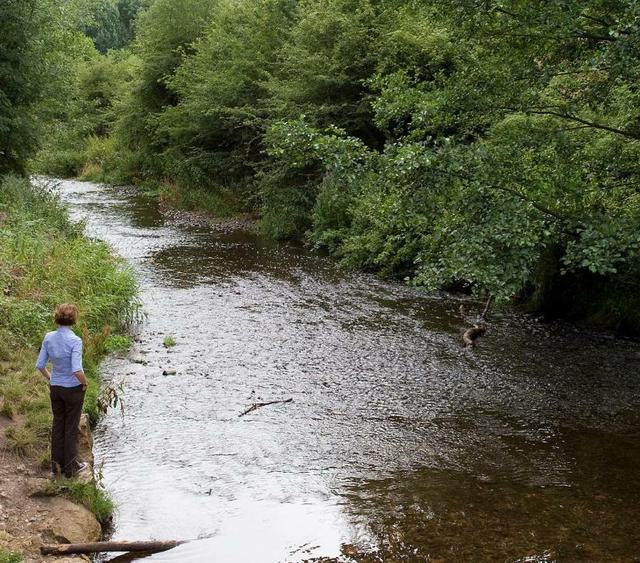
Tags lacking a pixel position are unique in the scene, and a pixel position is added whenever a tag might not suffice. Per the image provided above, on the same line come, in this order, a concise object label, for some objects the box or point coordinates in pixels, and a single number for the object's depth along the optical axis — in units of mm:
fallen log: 6074
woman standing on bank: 7094
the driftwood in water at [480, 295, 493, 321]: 14683
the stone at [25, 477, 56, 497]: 6871
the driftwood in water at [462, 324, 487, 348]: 13011
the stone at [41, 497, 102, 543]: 6359
